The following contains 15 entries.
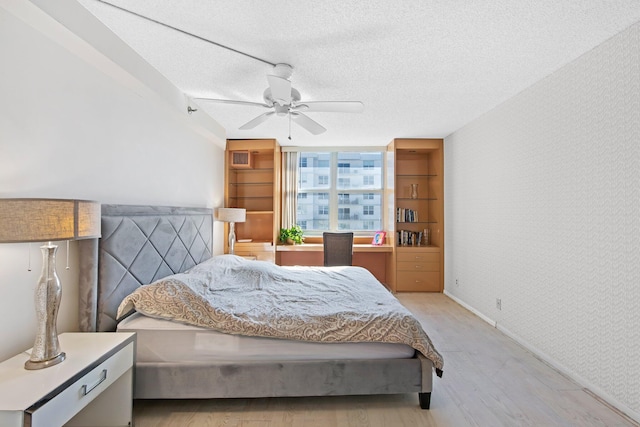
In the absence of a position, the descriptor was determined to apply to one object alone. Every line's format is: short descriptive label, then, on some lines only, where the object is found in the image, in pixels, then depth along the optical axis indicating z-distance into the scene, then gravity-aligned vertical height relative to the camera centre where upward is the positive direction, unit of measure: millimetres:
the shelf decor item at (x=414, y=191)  5320 +498
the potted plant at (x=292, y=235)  5328 -292
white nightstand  1162 -726
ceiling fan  2426 +1019
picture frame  5348 -339
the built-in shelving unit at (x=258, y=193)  5152 +446
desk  5465 -725
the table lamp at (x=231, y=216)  4309 +32
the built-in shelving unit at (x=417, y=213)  4938 +103
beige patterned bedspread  1975 -655
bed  1946 -908
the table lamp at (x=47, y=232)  1227 -66
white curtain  5516 +613
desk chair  4648 -454
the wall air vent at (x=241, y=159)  4953 +972
